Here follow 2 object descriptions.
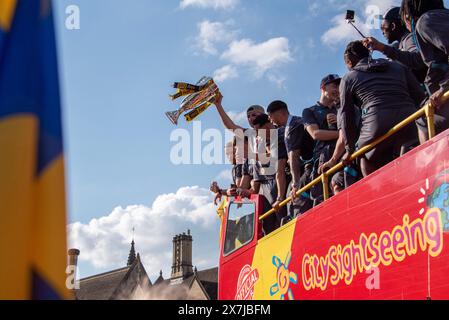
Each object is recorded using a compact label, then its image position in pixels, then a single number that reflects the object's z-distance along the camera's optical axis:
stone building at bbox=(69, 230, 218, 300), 58.06
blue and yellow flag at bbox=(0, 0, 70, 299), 1.66
